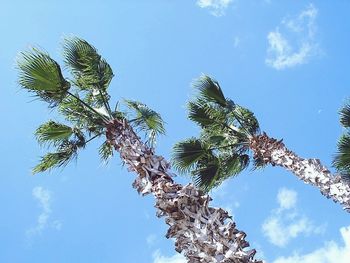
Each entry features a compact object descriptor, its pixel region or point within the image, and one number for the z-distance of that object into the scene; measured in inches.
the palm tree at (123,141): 188.7
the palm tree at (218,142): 468.4
